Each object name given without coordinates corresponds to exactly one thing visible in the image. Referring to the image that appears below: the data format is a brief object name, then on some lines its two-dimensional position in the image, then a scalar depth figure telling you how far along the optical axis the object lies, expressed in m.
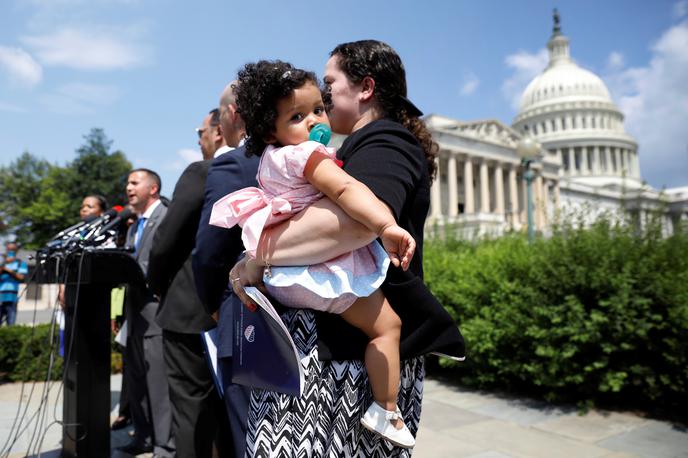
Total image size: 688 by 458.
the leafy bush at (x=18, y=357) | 8.19
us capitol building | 59.00
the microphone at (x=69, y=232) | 4.20
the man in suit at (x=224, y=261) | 2.56
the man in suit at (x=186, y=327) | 3.19
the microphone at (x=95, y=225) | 4.21
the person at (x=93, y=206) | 7.47
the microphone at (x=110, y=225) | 4.24
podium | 3.94
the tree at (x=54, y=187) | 47.34
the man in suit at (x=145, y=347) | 4.24
